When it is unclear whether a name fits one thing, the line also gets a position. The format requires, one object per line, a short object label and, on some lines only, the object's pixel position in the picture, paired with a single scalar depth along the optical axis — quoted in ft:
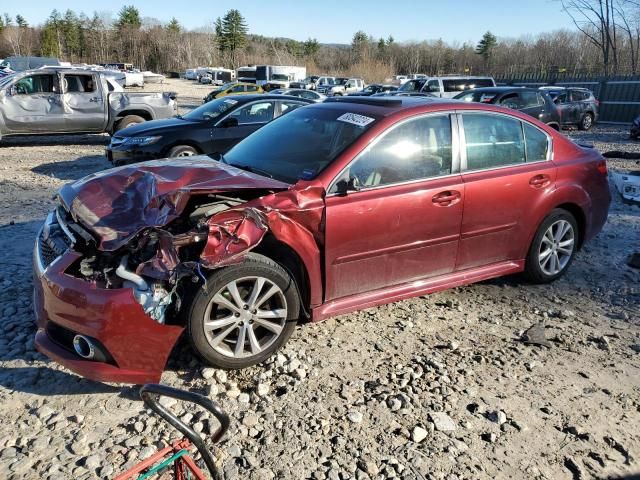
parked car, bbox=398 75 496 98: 63.98
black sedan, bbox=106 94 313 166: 27.55
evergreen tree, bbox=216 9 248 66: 338.34
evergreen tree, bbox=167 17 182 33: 339.46
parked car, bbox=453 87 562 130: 45.75
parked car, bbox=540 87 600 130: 61.36
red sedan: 9.60
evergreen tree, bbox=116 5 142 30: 322.16
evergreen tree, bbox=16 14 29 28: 345.10
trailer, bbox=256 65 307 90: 160.28
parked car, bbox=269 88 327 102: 73.82
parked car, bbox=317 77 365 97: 115.14
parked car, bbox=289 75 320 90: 126.93
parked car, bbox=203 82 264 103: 90.74
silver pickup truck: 38.22
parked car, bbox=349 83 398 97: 89.28
